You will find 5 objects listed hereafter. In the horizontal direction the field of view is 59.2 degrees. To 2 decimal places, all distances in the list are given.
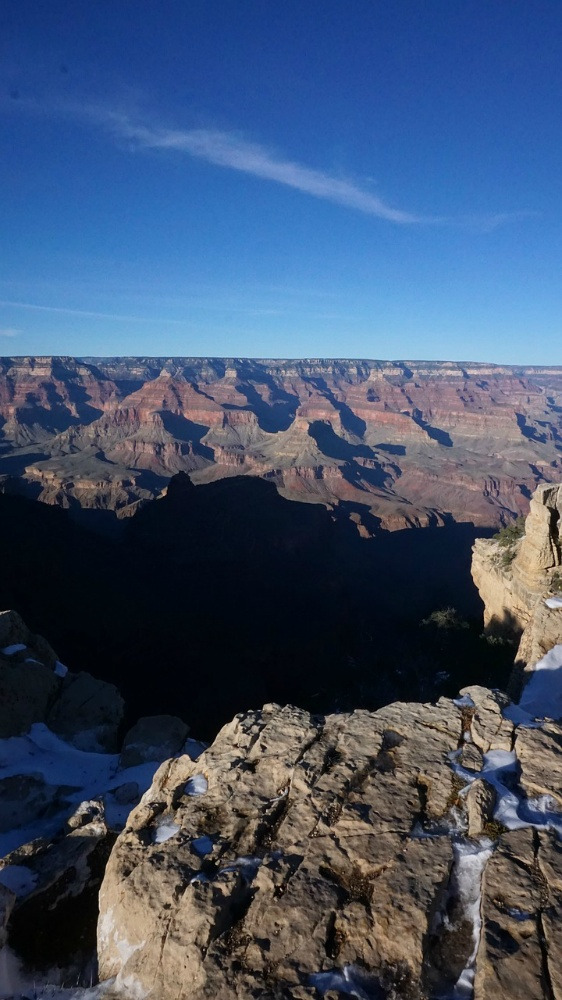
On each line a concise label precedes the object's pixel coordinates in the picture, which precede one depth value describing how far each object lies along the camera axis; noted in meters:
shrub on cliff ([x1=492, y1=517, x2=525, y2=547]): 32.75
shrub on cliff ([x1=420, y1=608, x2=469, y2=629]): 42.29
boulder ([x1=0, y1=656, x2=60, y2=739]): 22.97
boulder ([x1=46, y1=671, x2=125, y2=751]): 24.88
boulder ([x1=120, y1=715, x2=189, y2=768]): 22.97
